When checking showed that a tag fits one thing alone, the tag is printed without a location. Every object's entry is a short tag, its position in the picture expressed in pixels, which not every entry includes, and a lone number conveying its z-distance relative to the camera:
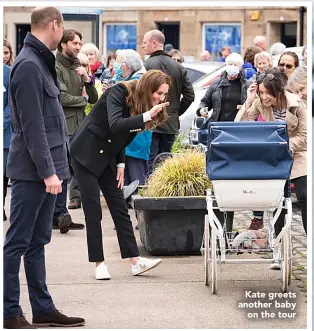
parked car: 22.42
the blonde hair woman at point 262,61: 18.76
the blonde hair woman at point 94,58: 18.49
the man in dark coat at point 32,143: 8.74
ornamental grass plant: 12.75
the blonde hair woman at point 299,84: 12.50
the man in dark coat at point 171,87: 16.11
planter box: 12.55
